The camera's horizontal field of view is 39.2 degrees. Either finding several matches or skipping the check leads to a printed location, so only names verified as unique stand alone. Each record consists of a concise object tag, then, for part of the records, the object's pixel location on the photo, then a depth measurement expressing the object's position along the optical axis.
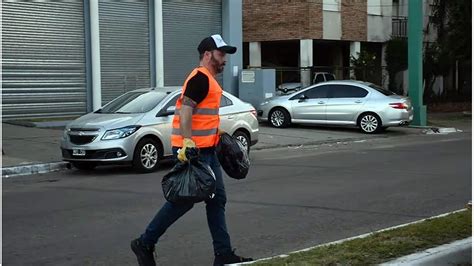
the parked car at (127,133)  11.33
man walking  5.04
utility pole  21.00
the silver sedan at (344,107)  19.11
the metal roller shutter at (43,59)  19.72
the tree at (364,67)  30.28
